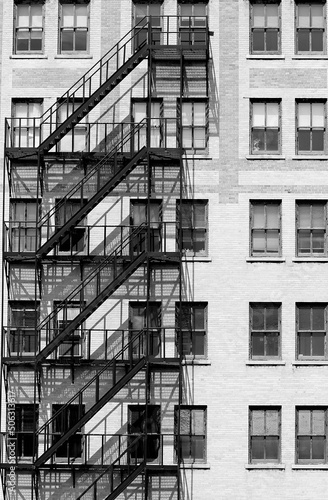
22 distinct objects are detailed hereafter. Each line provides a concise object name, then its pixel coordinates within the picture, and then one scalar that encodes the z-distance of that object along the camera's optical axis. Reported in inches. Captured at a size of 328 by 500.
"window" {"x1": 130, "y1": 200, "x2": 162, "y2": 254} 1561.3
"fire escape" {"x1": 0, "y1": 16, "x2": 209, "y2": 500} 1496.1
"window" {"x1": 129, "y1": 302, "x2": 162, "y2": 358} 1533.0
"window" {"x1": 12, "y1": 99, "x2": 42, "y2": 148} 1604.3
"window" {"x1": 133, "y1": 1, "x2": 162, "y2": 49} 1608.0
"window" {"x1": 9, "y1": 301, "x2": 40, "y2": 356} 1551.4
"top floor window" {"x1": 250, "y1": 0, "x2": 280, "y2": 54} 1616.6
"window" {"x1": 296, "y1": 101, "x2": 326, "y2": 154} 1596.9
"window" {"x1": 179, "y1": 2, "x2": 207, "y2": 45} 1606.8
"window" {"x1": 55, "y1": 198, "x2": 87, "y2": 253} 1573.6
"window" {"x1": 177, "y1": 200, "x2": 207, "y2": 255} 1571.1
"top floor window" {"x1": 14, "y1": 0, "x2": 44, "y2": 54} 1624.0
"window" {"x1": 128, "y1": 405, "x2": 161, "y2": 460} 1519.4
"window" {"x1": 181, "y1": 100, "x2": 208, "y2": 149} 1594.5
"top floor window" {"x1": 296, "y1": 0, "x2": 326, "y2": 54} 1616.6
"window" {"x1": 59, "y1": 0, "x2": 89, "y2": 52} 1621.6
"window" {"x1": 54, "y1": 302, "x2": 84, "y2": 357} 1547.7
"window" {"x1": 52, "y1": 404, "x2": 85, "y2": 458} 1524.4
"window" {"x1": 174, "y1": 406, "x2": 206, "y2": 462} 1525.6
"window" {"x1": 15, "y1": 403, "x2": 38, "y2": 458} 1528.1
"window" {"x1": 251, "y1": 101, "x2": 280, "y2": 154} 1595.7
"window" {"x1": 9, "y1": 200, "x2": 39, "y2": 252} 1571.1
